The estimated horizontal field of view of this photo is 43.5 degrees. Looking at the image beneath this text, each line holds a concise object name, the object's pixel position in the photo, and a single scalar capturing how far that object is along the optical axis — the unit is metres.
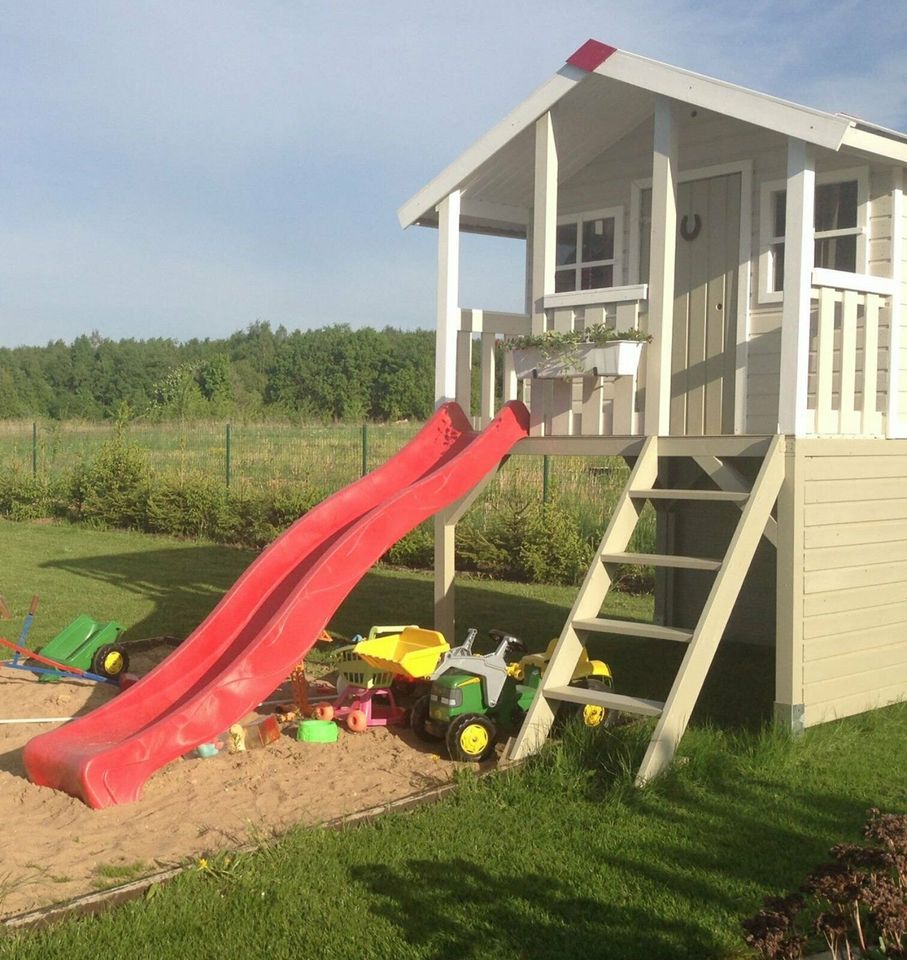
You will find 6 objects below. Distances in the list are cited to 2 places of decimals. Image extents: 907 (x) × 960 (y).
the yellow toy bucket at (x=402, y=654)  6.44
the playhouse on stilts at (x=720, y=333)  6.06
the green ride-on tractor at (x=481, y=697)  5.86
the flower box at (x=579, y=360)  6.80
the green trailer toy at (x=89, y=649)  7.74
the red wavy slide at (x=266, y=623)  5.28
